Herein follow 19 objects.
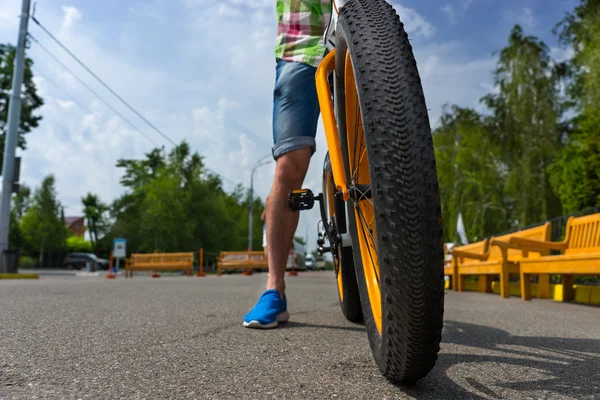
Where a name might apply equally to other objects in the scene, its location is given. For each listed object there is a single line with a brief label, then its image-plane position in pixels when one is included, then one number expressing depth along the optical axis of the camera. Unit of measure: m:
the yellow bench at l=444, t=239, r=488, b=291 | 7.72
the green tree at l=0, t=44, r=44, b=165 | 28.64
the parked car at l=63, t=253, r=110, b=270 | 51.28
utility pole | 13.98
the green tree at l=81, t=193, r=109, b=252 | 75.75
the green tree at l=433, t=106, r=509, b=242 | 18.36
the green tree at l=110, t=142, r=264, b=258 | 42.53
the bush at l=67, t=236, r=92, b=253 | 73.86
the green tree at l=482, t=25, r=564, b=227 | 16.84
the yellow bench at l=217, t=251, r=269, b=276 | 21.84
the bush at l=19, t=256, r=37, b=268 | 51.41
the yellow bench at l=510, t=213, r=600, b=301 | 5.04
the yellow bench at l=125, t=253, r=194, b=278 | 20.56
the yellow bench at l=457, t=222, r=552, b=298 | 6.36
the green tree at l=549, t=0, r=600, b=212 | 12.62
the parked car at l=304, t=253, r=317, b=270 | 66.88
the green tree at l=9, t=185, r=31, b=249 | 61.63
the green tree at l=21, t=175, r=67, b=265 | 57.41
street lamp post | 42.35
